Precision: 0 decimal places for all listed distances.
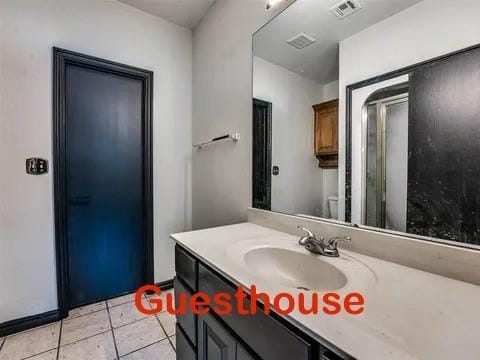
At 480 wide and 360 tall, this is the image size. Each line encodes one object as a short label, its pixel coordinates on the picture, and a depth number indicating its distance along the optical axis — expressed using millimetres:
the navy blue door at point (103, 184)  1805
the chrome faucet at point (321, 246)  903
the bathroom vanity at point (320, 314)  436
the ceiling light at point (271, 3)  1307
